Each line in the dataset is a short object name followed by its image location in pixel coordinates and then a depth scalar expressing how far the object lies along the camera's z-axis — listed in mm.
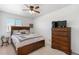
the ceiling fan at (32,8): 1475
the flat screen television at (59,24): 1611
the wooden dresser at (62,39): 1519
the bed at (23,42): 1213
